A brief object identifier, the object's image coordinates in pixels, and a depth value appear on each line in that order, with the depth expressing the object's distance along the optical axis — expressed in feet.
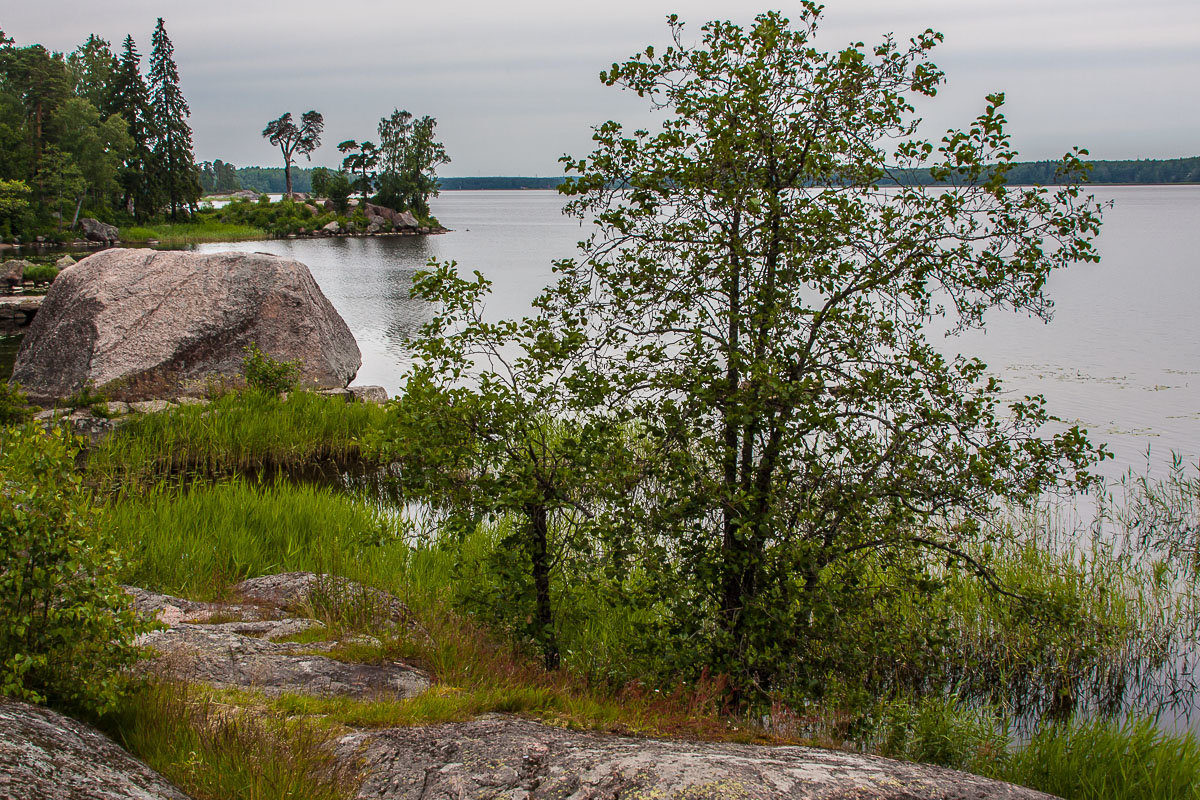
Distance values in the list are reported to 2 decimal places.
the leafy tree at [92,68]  293.43
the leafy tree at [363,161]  304.09
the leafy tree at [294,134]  351.05
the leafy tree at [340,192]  294.66
